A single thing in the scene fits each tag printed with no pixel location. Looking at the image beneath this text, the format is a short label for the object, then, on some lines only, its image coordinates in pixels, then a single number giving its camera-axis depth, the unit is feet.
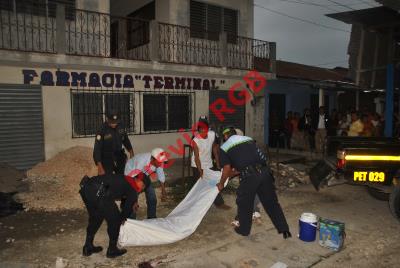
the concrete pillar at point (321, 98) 50.15
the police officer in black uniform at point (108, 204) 13.28
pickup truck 18.26
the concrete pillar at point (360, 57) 32.36
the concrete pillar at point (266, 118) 48.98
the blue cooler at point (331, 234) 14.49
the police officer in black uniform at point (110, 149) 19.61
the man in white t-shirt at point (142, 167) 14.71
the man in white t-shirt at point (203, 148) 19.86
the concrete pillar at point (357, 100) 67.00
